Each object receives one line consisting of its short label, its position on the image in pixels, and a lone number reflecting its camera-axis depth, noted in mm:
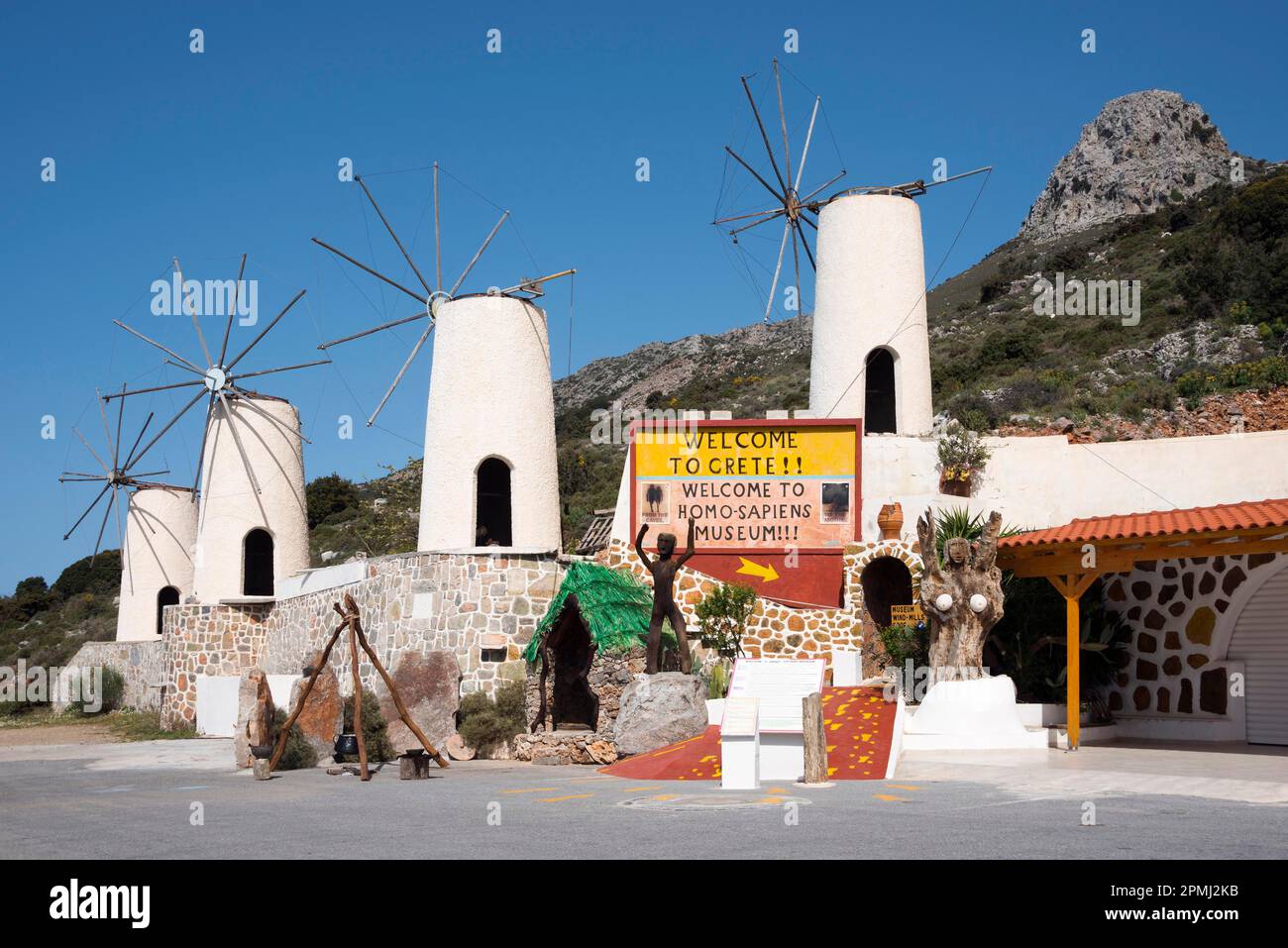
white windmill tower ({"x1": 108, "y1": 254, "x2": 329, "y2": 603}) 28312
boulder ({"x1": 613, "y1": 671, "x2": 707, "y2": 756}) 16516
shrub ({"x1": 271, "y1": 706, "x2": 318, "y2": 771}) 17266
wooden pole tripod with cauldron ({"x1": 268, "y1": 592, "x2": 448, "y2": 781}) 15977
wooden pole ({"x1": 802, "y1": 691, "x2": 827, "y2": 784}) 12844
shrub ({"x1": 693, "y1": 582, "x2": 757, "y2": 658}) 19922
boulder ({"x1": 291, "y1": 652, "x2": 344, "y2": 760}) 17953
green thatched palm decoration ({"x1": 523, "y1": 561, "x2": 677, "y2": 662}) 18672
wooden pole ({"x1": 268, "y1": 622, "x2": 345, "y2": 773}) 16109
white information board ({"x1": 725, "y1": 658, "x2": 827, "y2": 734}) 15717
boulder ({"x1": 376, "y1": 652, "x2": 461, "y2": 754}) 19297
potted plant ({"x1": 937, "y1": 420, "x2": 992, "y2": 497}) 22641
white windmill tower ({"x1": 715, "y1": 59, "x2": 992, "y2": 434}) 24438
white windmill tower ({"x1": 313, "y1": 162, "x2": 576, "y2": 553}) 21719
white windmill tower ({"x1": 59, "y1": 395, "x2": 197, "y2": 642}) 34906
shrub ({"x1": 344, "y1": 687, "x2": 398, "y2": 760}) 18078
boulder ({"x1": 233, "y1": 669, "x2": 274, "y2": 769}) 16484
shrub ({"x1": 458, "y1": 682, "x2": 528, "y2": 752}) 18922
